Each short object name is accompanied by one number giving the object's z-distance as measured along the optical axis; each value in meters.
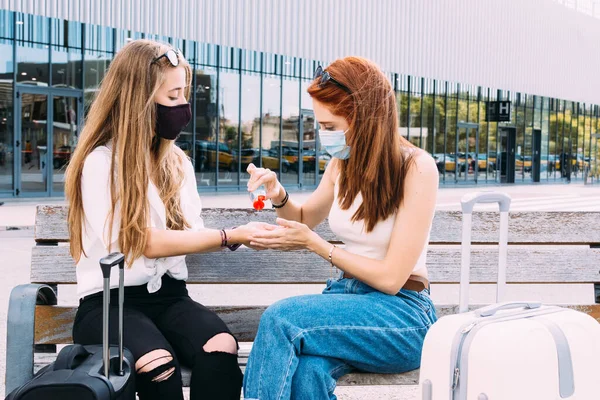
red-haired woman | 2.75
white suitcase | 2.37
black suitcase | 2.39
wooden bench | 3.52
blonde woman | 2.95
